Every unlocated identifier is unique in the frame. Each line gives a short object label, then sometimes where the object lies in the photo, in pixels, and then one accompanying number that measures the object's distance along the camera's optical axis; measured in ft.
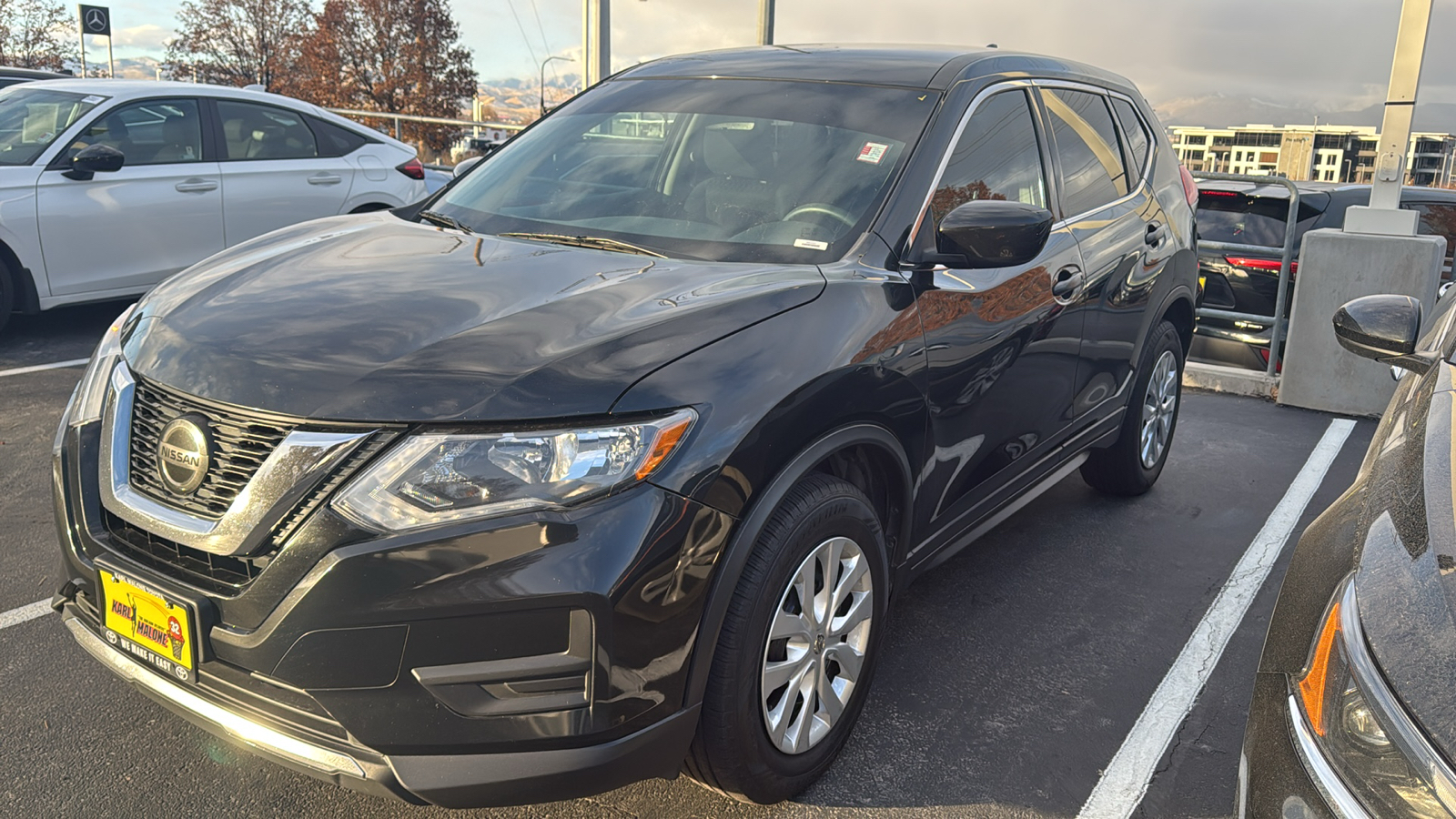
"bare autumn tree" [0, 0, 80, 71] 134.51
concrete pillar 22.34
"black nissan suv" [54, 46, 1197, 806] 6.60
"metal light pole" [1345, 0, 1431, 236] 23.58
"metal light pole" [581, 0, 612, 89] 40.65
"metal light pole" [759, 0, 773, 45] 43.11
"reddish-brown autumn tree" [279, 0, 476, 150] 198.80
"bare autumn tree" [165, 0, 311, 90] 182.50
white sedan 21.53
